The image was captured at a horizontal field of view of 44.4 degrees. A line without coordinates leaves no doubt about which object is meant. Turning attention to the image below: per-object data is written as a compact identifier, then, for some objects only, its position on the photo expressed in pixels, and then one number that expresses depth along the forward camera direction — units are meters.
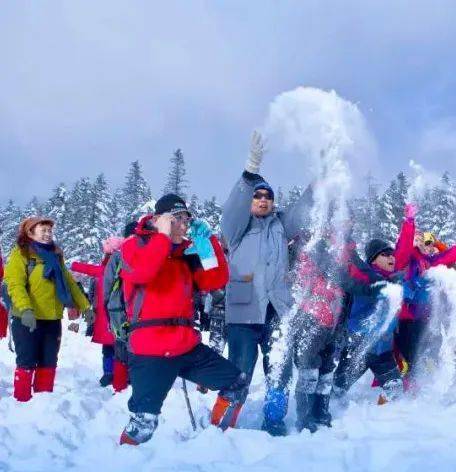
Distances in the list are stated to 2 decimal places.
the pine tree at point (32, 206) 80.75
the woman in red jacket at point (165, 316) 4.41
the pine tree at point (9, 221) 67.44
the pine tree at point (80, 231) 52.06
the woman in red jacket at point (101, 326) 8.43
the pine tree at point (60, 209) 53.92
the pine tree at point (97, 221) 52.06
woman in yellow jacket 6.66
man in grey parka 5.45
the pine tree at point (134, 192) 60.72
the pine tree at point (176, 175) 56.81
